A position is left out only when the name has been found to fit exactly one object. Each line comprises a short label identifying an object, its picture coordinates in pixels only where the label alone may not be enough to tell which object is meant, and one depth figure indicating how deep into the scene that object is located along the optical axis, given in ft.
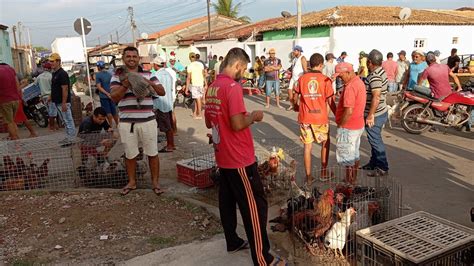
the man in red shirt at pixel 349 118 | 16.83
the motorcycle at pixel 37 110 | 37.86
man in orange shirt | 17.71
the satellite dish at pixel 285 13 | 83.66
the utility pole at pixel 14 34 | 169.52
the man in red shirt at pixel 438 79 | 28.17
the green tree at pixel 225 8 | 146.26
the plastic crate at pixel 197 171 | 18.86
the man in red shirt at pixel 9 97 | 25.95
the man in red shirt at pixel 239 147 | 11.09
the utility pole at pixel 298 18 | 57.93
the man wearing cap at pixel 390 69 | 42.42
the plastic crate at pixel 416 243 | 9.86
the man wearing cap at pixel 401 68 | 43.62
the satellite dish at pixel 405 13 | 73.10
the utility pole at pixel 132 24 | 149.44
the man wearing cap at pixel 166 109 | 25.75
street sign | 39.34
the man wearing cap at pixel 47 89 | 34.94
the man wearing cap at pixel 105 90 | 30.89
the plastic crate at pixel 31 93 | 38.91
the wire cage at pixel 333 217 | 12.10
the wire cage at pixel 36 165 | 18.67
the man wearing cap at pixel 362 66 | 44.57
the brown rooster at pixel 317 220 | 12.41
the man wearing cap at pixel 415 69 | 33.83
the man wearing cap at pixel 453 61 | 42.09
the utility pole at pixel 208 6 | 109.83
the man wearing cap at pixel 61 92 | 27.40
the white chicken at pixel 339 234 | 11.87
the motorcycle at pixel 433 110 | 27.96
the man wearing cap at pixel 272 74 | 42.50
